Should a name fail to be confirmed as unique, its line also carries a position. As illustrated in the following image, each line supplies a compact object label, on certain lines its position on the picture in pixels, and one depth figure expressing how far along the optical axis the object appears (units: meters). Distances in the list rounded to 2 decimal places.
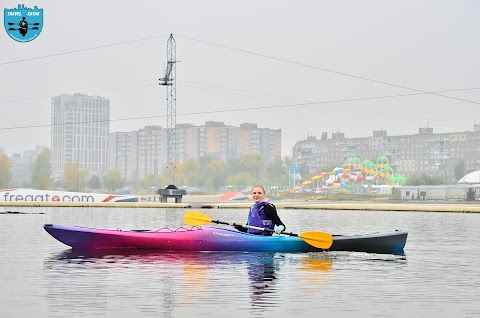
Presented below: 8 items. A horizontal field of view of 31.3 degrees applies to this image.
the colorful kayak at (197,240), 22.00
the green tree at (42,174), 168.00
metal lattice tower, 77.19
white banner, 99.69
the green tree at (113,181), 196.88
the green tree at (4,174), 164.62
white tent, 149.35
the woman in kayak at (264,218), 21.78
